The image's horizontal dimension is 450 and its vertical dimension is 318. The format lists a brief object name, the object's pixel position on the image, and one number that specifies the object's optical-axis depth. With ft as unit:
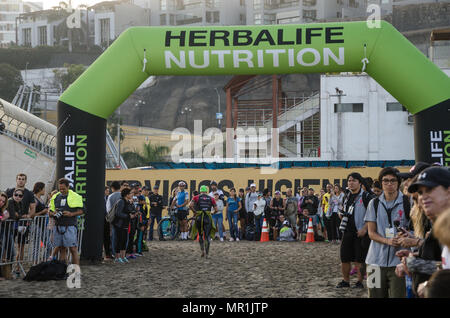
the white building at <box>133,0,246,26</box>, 330.95
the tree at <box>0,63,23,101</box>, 267.18
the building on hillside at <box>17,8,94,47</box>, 345.31
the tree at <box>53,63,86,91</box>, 281.74
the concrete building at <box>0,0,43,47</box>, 484.74
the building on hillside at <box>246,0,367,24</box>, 296.10
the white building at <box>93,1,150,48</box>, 339.57
